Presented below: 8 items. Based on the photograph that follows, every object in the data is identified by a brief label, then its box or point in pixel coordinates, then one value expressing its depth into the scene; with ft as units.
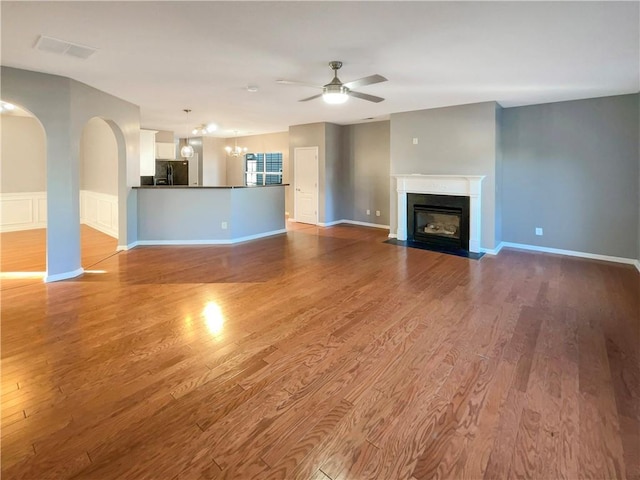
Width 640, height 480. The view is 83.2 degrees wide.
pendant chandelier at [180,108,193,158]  25.62
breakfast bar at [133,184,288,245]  21.54
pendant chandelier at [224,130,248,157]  38.01
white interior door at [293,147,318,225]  29.63
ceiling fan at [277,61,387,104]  11.89
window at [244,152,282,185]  36.88
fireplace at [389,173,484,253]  20.01
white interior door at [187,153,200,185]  39.50
